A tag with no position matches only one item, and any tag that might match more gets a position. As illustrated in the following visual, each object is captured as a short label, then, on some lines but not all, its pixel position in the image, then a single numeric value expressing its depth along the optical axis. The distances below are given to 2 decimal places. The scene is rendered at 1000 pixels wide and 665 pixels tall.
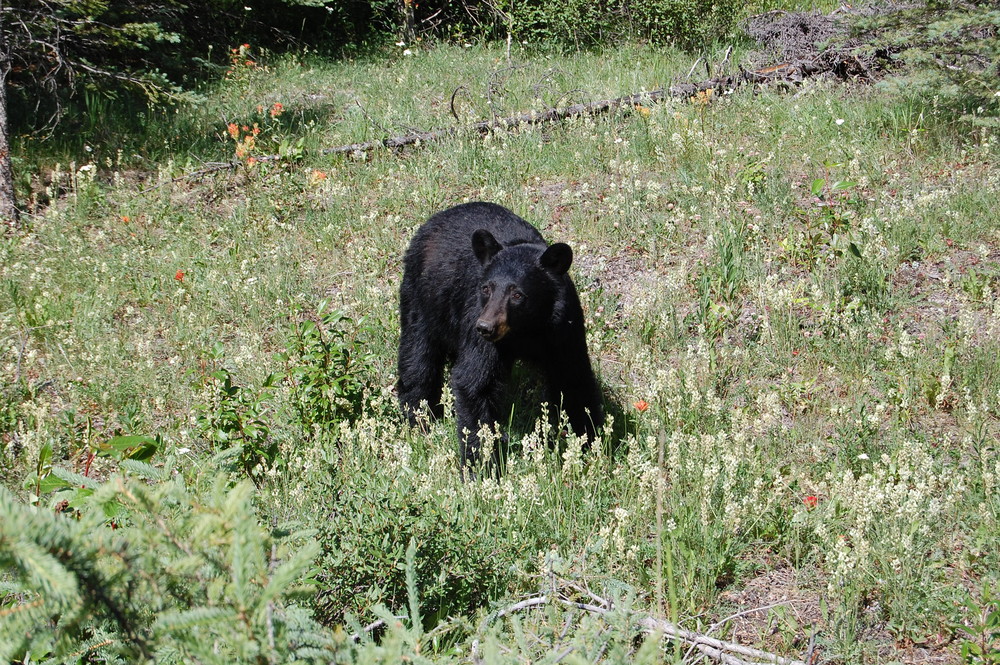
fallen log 18.64
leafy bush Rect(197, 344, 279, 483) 8.63
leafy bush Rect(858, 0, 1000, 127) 14.52
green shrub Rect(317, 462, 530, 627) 6.07
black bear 9.26
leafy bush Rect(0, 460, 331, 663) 2.89
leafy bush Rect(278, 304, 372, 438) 9.73
